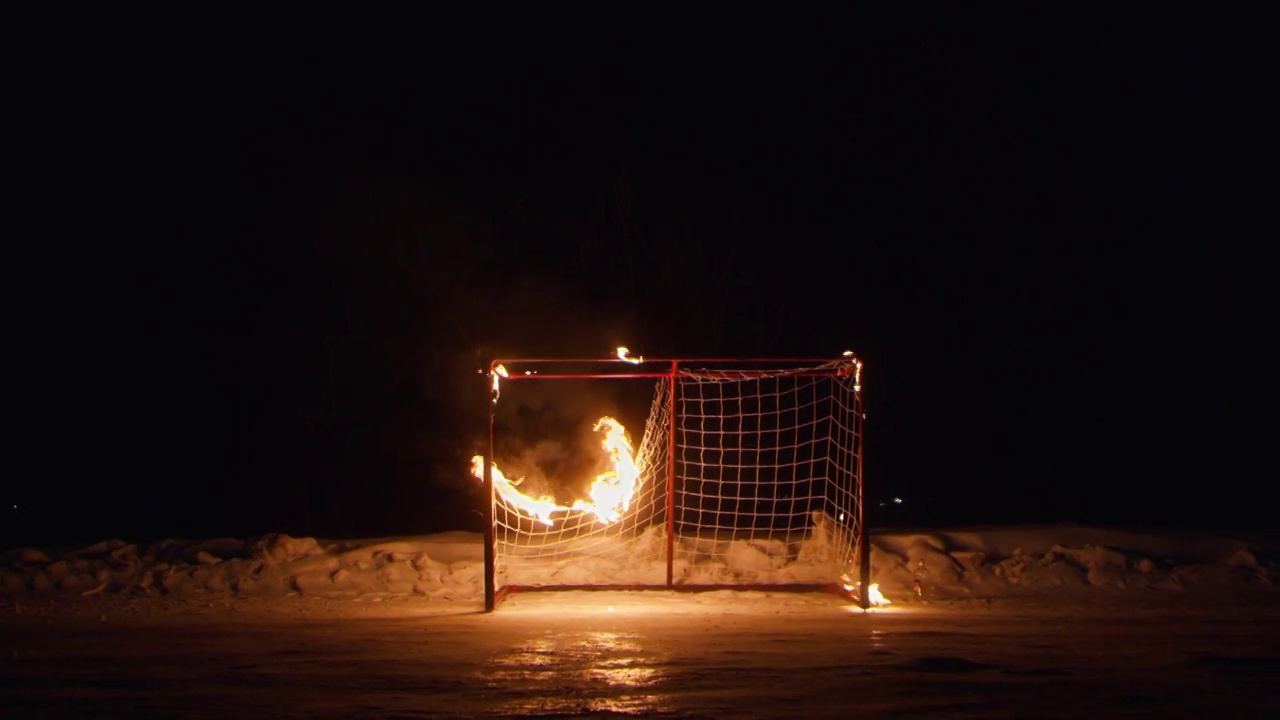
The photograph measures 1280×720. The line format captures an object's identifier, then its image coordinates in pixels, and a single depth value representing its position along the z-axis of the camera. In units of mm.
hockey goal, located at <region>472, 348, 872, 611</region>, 11766
